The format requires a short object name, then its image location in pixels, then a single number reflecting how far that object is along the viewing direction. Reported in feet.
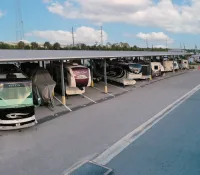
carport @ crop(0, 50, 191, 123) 31.48
